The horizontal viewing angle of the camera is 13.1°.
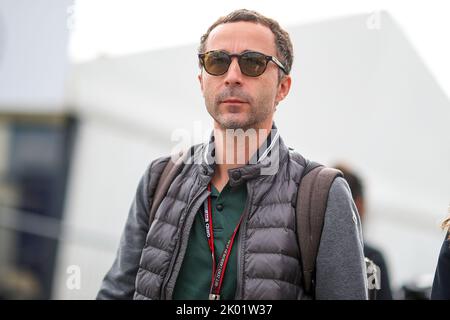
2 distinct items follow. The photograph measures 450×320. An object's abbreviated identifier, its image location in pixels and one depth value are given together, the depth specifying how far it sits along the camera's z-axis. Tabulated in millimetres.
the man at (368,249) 3620
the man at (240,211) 3206
